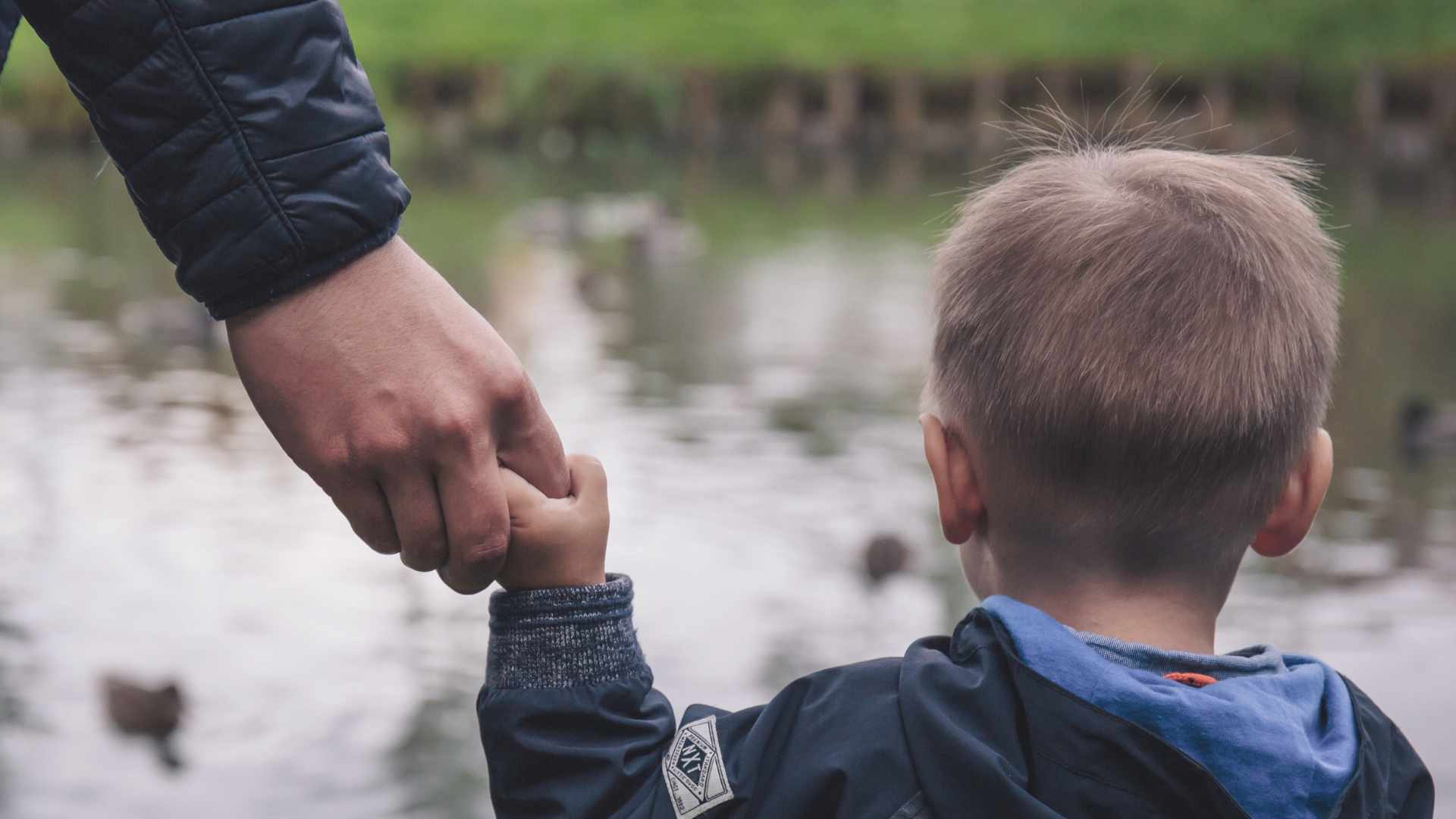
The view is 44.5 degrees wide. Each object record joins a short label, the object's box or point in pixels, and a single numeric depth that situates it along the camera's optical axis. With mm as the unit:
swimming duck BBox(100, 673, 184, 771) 4152
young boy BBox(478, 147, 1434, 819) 1498
